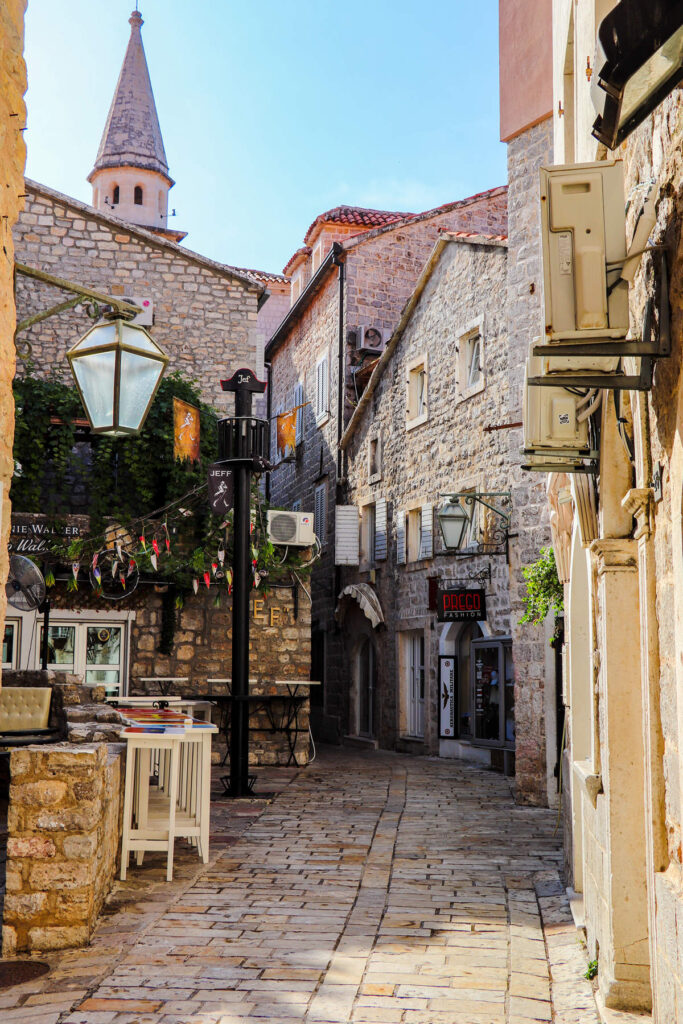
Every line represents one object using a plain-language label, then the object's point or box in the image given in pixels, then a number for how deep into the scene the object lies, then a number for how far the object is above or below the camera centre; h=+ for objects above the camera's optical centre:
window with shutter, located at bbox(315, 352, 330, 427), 22.19 +5.43
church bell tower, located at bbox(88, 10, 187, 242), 35.47 +16.33
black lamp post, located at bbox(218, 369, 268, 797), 10.49 +1.27
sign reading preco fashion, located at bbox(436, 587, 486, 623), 14.70 +0.47
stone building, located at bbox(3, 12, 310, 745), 16.30 +5.73
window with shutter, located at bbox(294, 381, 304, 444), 24.64 +5.38
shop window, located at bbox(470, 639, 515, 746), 13.73 -0.73
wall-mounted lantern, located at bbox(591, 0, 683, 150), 2.37 +1.38
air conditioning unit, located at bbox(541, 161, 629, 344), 2.95 +1.10
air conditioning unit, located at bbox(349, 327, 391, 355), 20.92 +6.11
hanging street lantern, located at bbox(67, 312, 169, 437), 4.79 +1.24
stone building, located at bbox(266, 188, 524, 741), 21.03 +6.76
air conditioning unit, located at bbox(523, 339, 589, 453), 4.58 +0.97
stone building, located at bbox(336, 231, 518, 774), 14.50 +2.00
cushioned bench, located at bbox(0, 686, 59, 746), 8.16 -0.57
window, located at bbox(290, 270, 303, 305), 26.24 +9.15
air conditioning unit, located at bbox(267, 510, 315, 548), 14.35 +1.55
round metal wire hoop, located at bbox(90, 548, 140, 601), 13.22 +0.84
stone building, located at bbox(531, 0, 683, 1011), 2.88 +0.11
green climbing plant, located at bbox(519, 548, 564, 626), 9.70 +0.51
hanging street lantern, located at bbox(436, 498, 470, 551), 13.21 +1.46
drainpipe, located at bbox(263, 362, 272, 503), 27.90 +6.66
